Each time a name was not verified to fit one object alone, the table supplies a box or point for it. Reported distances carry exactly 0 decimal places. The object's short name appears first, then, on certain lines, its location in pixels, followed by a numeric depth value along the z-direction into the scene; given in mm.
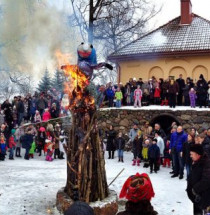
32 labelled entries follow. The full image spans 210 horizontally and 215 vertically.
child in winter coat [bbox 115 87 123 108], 18344
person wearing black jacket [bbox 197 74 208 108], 17136
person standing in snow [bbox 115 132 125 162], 14644
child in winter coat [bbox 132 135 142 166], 14001
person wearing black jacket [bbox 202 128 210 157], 10559
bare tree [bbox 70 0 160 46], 23609
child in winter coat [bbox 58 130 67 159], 14973
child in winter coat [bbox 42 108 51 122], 17688
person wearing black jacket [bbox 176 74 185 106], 18391
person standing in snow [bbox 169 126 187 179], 11421
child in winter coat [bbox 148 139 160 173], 12188
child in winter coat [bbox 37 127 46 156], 15725
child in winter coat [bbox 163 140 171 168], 13151
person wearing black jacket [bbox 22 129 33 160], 14702
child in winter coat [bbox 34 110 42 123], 17547
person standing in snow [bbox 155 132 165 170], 13056
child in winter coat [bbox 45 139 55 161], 14555
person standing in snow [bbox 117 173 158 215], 3289
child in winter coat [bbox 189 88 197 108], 17100
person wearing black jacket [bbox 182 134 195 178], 10359
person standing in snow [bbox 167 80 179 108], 17344
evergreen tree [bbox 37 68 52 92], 29870
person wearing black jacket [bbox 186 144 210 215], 5277
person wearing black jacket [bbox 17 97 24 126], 18000
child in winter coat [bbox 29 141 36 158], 15008
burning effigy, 7109
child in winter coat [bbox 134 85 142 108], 18062
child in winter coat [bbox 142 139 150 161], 13617
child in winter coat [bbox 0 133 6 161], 14009
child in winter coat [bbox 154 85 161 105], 18500
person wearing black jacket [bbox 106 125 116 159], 15359
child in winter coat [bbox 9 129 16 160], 14494
